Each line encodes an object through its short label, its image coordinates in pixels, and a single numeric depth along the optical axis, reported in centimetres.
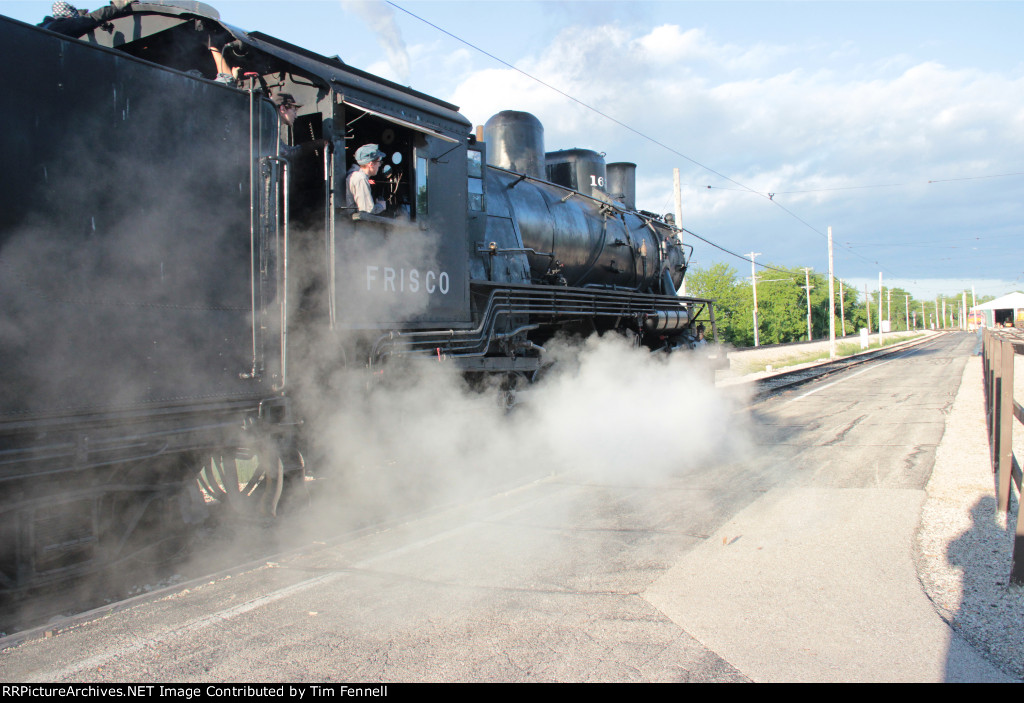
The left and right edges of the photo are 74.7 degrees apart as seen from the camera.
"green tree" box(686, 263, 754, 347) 5822
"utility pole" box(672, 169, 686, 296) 1891
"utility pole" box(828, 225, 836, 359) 3006
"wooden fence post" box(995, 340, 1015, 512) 493
